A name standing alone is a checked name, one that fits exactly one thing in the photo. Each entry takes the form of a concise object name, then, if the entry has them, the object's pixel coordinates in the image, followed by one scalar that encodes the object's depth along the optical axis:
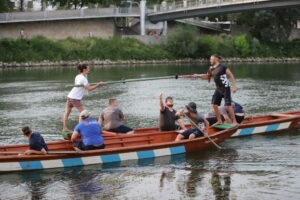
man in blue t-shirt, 15.74
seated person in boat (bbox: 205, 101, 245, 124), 19.50
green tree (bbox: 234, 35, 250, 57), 77.75
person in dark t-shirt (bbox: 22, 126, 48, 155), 15.36
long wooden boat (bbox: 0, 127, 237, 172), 15.47
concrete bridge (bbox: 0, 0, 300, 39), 77.50
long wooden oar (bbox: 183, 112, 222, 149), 17.40
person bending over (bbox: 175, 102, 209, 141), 17.48
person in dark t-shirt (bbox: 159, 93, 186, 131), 17.69
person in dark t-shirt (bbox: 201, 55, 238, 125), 18.25
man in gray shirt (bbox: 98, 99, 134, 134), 17.78
